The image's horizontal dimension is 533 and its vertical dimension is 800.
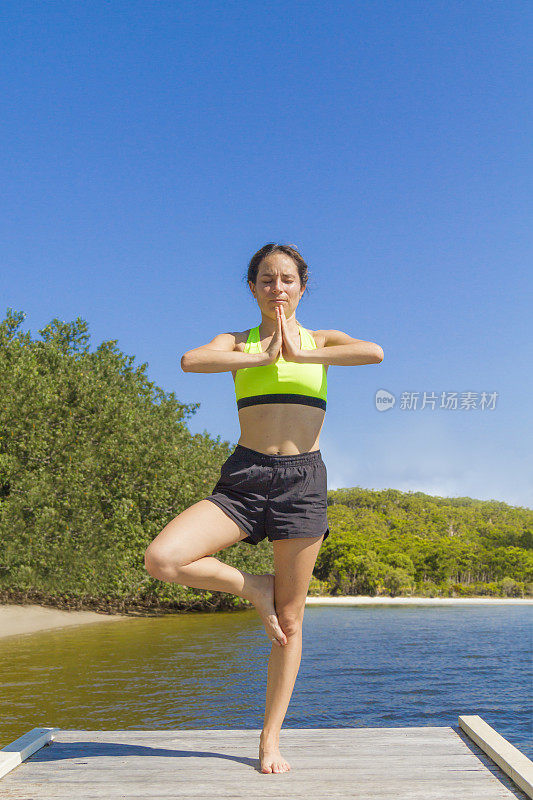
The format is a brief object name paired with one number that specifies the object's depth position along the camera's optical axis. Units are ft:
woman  11.38
